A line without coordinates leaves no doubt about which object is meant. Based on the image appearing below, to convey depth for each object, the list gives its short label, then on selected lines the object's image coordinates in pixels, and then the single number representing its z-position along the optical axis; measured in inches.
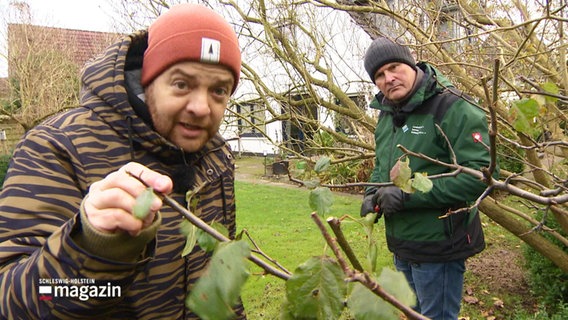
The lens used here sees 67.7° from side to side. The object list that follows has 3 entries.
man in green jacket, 95.7
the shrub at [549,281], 148.4
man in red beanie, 34.7
